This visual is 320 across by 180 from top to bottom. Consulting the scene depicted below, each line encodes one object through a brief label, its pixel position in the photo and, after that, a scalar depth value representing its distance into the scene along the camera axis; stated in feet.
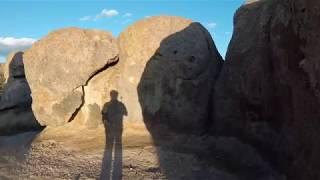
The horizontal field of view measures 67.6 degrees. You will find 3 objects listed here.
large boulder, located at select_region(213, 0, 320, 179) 12.02
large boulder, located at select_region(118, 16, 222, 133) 21.03
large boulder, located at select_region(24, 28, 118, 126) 23.09
